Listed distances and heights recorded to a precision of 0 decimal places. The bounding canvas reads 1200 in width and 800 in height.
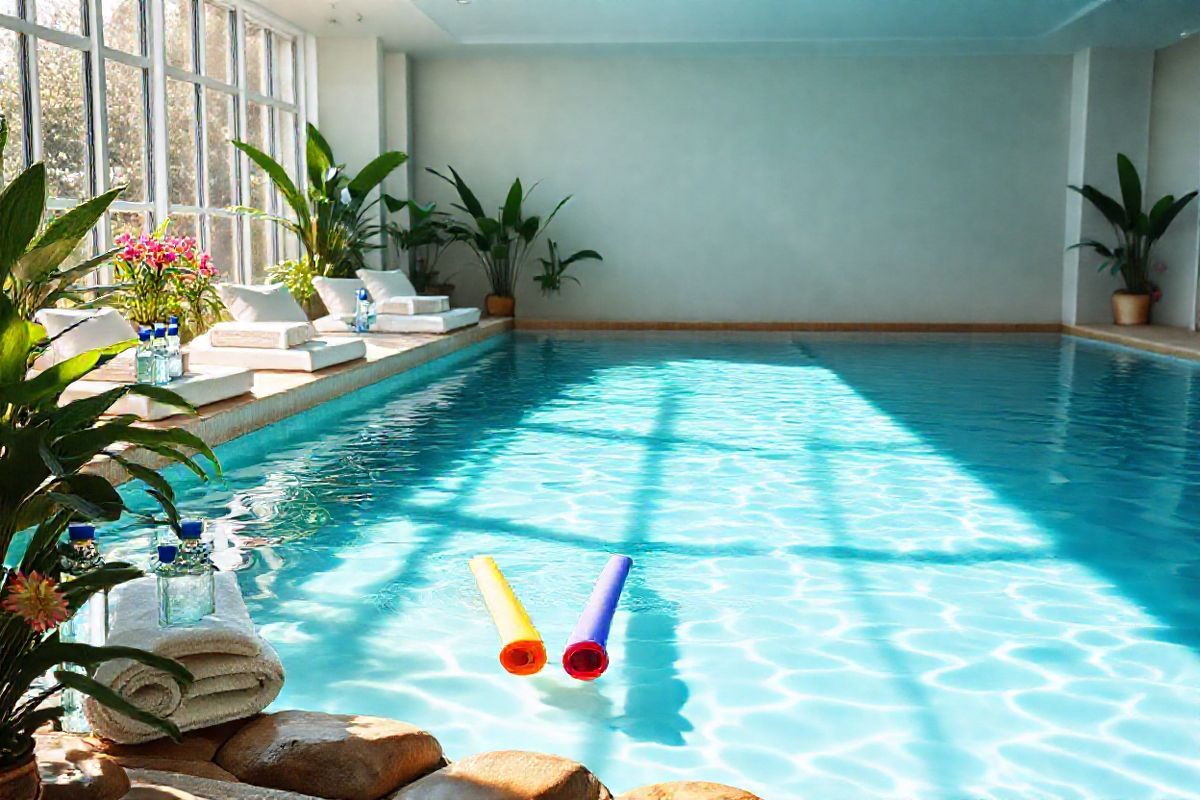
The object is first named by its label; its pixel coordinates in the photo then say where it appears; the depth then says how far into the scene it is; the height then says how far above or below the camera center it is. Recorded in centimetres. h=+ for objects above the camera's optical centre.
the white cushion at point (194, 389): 638 -72
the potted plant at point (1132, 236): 1534 +46
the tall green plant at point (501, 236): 1622 +39
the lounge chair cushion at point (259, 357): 891 -69
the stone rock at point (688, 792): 231 -100
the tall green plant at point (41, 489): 190 -38
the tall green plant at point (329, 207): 1365 +63
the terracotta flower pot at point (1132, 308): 1582 -47
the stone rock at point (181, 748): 253 -102
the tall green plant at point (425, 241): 1543 +31
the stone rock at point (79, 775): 203 -87
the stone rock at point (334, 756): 242 -100
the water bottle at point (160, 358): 693 -54
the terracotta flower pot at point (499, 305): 1670 -54
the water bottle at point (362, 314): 1245 -51
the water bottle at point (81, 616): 257 -82
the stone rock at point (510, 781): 229 -98
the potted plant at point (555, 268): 1689 -3
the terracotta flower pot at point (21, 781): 189 -81
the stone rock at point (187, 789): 212 -93
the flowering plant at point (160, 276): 860 -10
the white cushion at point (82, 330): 677 -40
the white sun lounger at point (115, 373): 645 -64
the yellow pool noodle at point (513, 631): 344 -106
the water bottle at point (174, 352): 700 -52
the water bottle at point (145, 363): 686 -57
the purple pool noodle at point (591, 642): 341 -105
